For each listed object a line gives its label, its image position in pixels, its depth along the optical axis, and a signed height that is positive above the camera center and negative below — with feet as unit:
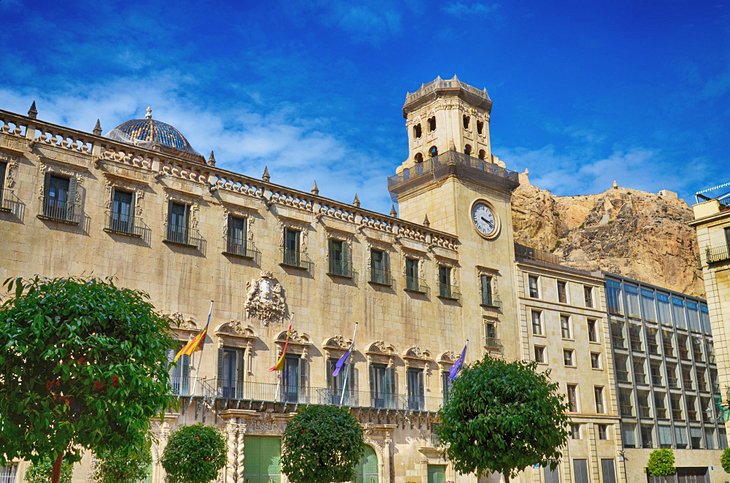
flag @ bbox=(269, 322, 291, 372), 121.39 +16.03
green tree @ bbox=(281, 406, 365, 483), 100.12 +3.17
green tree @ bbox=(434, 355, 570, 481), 101.09 +6.03
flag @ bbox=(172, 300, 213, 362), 110.83 +17.71
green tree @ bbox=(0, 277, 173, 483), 61.57 +7.90
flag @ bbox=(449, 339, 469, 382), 147.33 +18.19
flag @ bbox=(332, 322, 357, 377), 128.16 +17.22
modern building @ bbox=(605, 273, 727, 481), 182.70 +20.03
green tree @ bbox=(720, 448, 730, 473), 155.12 +0.79
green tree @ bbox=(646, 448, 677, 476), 177.99 +0.38
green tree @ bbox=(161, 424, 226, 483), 98.22 +2.36
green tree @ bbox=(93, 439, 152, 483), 92.68 +1.00
